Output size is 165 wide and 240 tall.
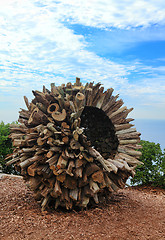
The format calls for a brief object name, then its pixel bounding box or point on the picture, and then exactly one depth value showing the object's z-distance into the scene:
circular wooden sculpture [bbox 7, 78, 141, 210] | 4.04
